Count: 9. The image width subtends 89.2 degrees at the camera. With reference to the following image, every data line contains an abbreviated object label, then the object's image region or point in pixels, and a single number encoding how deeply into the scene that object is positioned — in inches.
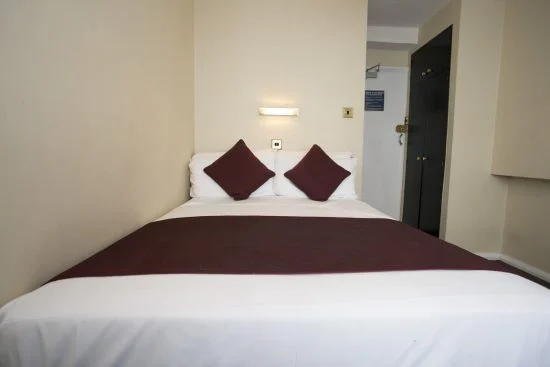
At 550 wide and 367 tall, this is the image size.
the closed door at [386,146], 137.6
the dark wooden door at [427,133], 112.5
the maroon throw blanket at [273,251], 33.4
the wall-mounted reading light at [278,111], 97.3
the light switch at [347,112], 101.5
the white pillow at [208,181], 85.7
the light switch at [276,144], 101.5
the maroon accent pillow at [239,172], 83.2
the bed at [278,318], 24.5
